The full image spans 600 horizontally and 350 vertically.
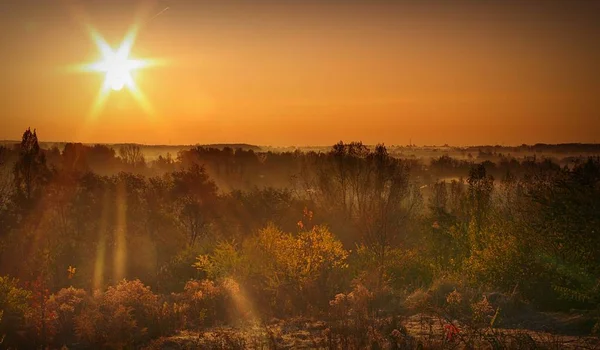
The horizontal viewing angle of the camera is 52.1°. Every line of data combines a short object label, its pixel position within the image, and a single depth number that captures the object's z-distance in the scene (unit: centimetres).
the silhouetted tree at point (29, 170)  5462
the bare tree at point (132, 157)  17764
